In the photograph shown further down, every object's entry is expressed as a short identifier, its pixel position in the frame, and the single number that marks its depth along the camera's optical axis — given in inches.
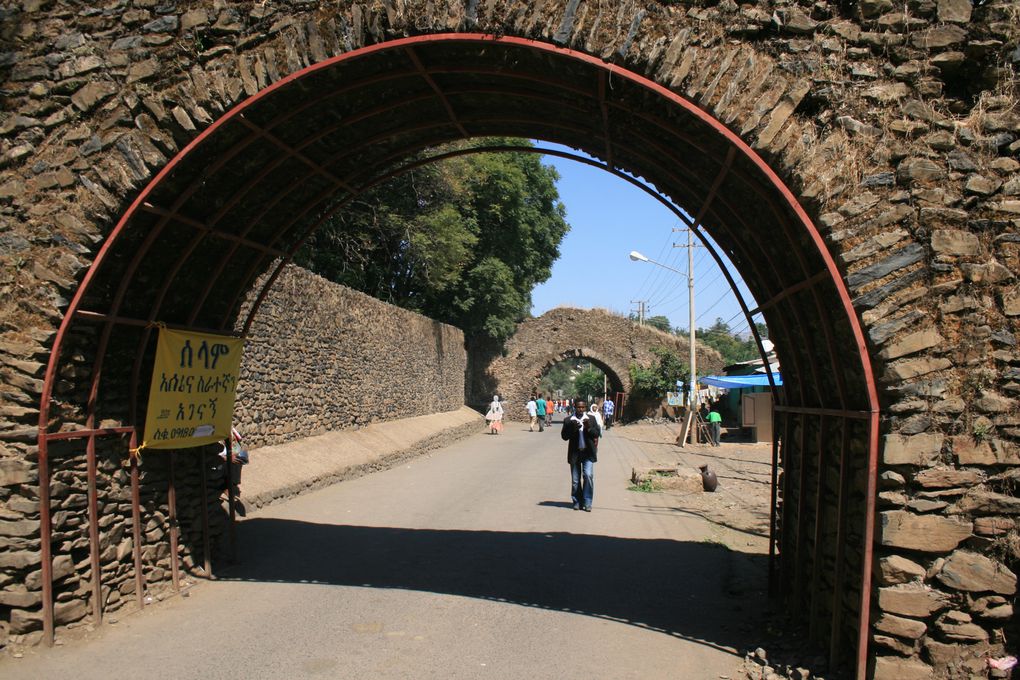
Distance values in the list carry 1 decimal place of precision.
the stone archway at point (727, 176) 179.9
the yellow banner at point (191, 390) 286.0
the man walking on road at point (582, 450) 450.3
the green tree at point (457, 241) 1018.7
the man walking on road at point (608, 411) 1497.3
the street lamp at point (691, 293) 1068.4
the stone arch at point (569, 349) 1675.7
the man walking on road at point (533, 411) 1396.4
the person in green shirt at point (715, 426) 1034.1
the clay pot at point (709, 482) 565.6
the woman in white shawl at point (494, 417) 1254.6
